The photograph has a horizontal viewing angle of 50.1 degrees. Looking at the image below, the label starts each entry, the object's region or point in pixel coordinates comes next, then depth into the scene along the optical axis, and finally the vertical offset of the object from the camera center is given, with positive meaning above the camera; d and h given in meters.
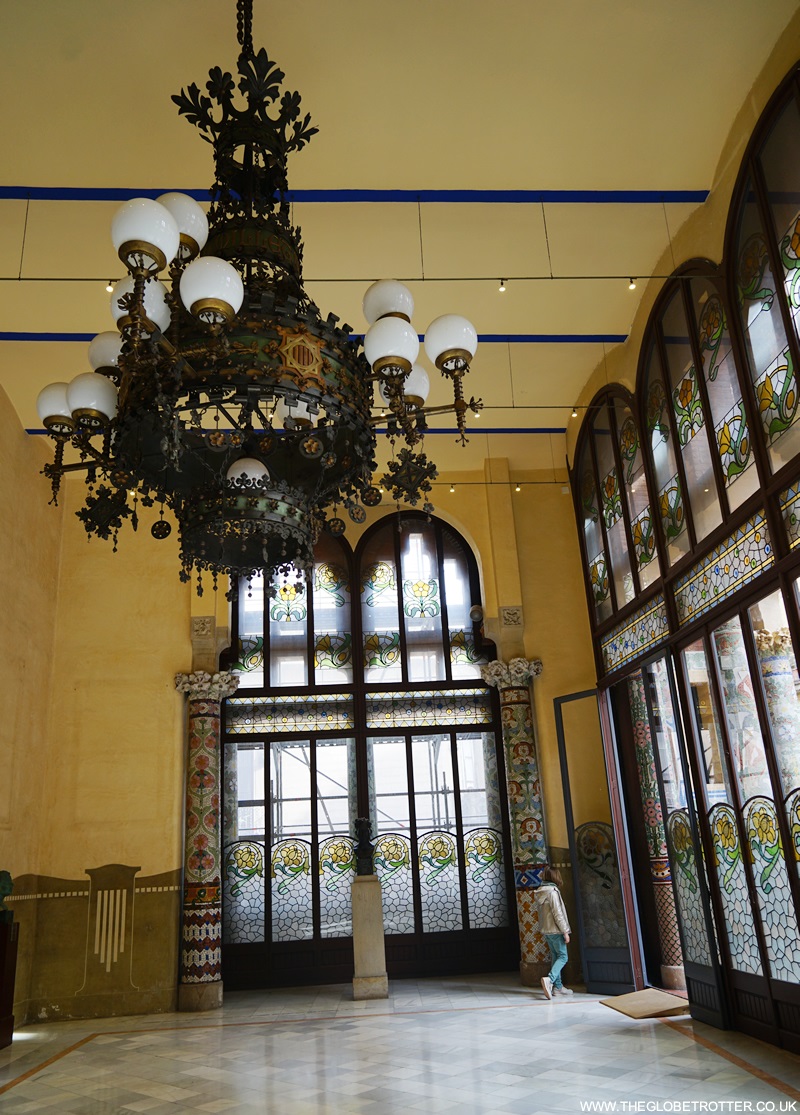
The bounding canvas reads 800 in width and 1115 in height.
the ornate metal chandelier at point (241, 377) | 3.52 +2.06
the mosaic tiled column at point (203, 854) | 9.26 +0.17
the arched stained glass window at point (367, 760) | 10.12 +1.18
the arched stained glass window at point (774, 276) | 5.72 +3.73
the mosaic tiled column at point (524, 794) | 9.50 +0.64
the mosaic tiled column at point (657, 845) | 8.71 +0.00
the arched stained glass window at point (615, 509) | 8.80 +3.56
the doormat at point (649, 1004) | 7.40 -1.34
